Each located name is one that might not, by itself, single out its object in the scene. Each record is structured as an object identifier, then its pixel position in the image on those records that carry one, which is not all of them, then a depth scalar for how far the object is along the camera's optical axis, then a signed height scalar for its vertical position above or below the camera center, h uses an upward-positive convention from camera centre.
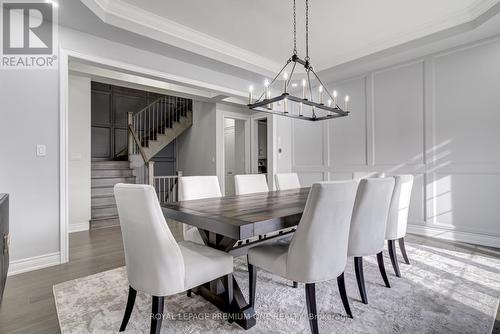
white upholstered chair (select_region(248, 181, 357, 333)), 1.42 -0.44
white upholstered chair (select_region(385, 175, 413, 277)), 2.27 -0.43
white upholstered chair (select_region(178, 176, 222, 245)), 2.39 -0.23
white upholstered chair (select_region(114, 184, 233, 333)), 1.32 -0.47
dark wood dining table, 1.43 -0.32
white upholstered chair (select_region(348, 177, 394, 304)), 1.81 -0.39
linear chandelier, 2.24 +0.62
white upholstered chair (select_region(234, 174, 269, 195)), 3.01 -0.20
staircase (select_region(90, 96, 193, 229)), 4.47 +0.47
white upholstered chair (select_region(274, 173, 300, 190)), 3.37 -0.19
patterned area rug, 1.61 -1.01
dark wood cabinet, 1.62 -0.48
